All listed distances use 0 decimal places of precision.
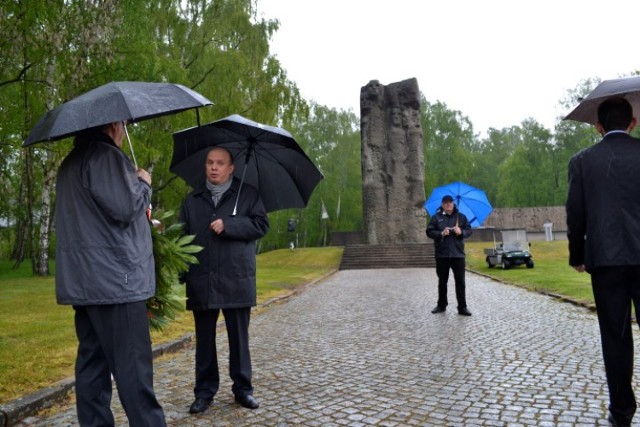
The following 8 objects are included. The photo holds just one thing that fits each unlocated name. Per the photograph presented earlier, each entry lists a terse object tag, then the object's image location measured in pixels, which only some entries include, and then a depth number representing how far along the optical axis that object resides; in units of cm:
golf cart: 2248
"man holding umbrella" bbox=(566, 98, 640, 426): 371
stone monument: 3222
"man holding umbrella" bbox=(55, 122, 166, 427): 315
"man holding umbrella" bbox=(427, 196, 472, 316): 967
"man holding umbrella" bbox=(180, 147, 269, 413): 441
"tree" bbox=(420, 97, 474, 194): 5478
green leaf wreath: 381
